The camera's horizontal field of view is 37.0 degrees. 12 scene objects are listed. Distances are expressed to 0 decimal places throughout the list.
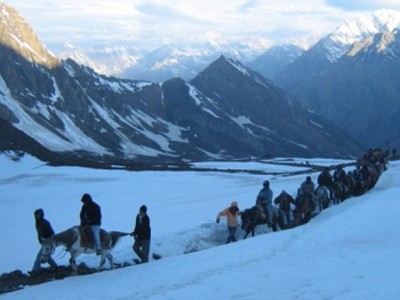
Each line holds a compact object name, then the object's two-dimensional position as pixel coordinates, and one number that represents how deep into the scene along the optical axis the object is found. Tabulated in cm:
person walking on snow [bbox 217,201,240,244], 2319
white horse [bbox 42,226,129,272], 1720
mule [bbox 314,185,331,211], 2953
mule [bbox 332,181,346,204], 3157
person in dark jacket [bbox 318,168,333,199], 3033
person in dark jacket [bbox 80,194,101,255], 1744
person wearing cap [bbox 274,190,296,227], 2628
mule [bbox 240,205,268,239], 2441
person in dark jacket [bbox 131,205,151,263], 1898
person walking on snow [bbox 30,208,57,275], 1761
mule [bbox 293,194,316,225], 2670
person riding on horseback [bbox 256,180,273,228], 2467
